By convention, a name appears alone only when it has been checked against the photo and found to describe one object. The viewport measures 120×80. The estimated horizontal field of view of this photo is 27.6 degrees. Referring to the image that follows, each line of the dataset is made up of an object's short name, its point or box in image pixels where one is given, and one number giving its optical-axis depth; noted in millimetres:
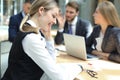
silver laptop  2229
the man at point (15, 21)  3322
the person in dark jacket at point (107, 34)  2342
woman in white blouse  1438
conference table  1681
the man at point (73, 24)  3330
